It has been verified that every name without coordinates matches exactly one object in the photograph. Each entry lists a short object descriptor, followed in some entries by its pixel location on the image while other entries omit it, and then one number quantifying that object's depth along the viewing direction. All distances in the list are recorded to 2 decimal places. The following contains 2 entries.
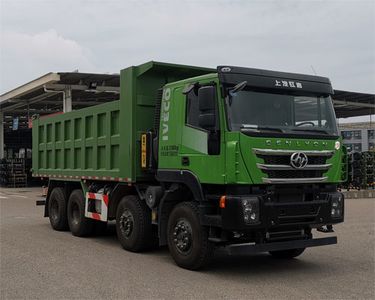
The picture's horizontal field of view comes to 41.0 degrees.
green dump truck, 6.81
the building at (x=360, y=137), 38.31
